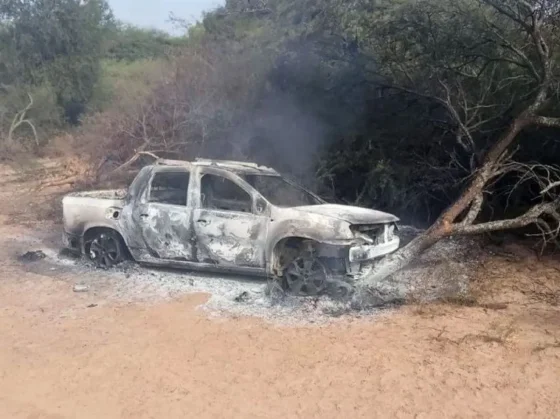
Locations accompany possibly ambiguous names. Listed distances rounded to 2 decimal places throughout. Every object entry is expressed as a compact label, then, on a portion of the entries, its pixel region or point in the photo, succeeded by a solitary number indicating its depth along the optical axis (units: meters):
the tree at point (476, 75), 8.62
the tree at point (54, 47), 27.80
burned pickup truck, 7.83
